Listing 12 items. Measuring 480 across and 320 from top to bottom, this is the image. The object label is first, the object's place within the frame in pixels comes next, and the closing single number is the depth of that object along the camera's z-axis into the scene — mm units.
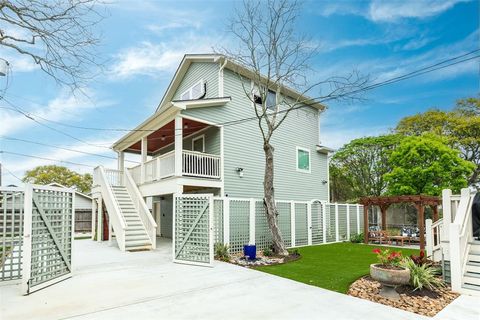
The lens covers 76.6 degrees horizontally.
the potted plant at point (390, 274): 5285
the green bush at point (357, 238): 14555
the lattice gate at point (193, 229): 8242
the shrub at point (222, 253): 9094
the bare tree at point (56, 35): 5949
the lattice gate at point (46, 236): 5637
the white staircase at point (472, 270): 5777
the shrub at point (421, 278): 5648
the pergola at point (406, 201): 11789
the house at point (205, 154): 11445
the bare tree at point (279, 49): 11039
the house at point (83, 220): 23750
